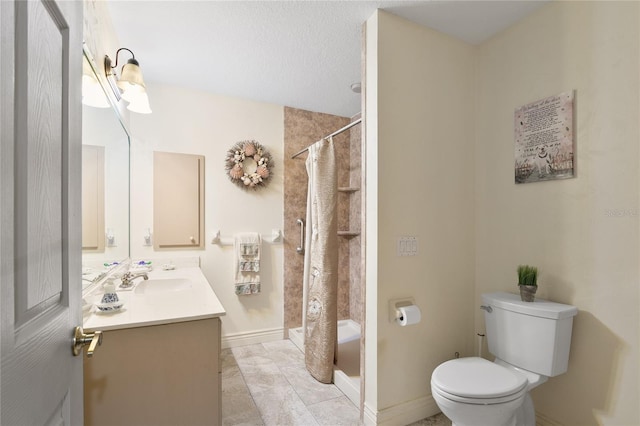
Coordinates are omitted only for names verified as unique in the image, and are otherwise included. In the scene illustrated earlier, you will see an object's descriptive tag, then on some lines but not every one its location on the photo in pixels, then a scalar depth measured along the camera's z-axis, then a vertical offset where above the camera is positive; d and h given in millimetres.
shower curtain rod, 2829 +564
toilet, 1385 -802
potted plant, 1647 -386
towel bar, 2824 -258
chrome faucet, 1869 -419
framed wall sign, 1632 +413
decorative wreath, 2848 +447
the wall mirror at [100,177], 1269 +174
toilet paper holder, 1792 -560
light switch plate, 1831 -207
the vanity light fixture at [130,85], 1677 +735
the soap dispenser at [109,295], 1389 -385
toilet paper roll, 1740 -592
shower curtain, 2289 -454
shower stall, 3086 -63
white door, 445 +1
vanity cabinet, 1196 -685
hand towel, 2824 -479
